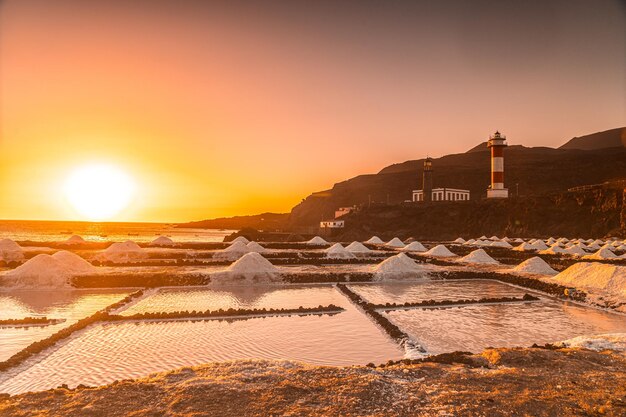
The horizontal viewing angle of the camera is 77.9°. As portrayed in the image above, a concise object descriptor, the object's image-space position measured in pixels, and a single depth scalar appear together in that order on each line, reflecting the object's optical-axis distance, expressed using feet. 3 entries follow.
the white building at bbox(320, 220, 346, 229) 215.98
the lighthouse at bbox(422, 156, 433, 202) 221.46
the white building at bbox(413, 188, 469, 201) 231.30
